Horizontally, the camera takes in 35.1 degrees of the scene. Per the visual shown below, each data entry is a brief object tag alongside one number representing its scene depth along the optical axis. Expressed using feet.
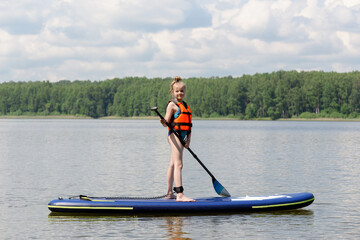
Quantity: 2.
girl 44.83
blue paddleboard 44.80
